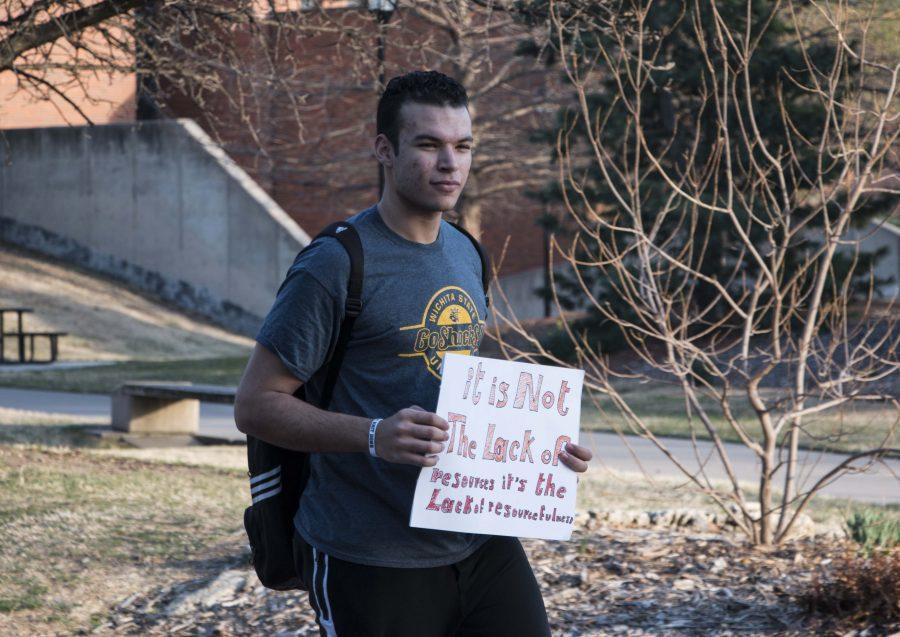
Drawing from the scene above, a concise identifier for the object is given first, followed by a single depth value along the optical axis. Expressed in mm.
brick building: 25578
